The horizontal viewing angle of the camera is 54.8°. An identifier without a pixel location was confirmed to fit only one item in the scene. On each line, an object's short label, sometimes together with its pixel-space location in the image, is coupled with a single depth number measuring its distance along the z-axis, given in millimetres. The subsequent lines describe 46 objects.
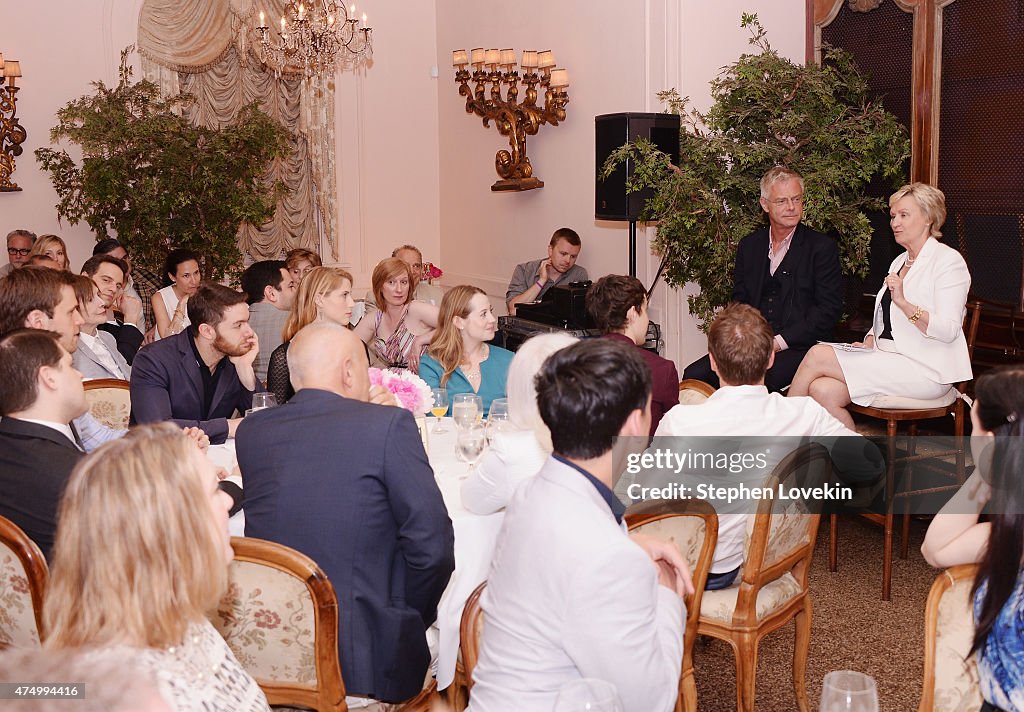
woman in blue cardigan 4051
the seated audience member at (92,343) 4554
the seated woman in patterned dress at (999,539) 1792
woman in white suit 4328
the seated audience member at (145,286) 7863
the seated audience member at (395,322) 5324
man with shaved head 2338
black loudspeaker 5797
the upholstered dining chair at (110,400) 4074
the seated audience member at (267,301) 5180
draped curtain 9062
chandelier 7285
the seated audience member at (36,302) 3787
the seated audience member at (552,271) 7332
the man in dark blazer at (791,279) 5082
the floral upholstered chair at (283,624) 2096
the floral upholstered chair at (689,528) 2408
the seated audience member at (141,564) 1479
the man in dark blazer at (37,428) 2520
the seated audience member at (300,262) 5749
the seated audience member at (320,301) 4387
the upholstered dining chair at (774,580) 2723
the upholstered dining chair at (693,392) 3760
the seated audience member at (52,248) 6716
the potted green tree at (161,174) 7500
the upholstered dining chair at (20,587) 2301
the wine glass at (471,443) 3010
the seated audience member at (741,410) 3010
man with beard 3766
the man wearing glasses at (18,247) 7727
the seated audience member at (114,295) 5441
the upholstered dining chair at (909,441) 4145
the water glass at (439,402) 3625
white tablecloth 2729
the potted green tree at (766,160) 5379
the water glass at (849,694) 1403
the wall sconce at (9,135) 8195
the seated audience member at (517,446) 2615
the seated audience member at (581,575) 1668
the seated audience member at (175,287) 6379
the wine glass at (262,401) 3400
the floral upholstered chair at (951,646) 1948
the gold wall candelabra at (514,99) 7617
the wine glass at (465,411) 3189
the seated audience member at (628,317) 3584
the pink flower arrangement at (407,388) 3488
